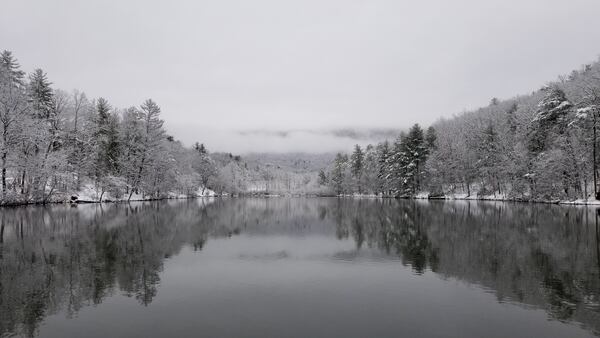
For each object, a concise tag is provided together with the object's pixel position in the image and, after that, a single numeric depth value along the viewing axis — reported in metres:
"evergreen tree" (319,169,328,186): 177.18
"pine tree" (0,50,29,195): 42.44
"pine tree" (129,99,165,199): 66.06
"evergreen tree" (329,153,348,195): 144.00
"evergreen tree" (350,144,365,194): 130.50
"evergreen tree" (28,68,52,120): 55.81
